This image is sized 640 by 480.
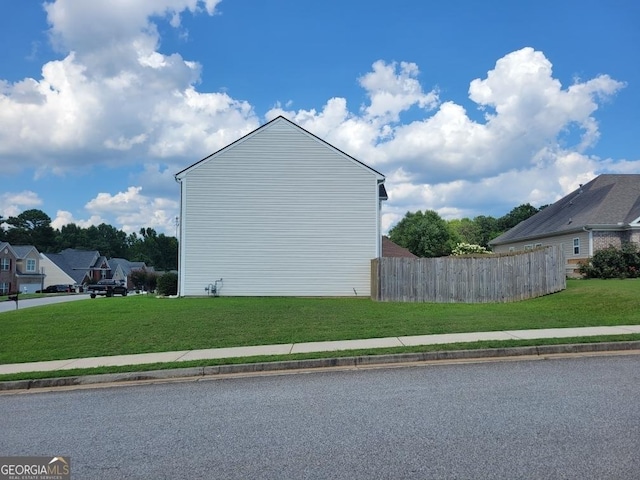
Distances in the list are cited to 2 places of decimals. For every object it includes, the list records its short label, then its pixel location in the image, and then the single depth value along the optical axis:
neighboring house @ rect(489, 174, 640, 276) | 27.02
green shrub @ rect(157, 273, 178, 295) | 24.91
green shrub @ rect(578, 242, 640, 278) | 24.66
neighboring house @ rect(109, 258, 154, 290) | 90.88
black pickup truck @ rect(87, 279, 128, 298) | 44.63
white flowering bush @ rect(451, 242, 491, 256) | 39.98
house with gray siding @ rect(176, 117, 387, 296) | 22.25
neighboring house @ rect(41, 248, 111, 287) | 75.25
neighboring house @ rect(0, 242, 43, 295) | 63.19
